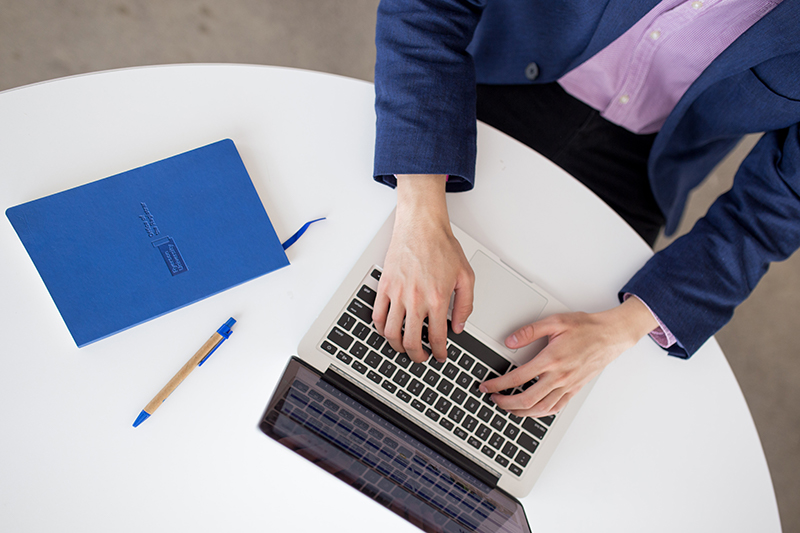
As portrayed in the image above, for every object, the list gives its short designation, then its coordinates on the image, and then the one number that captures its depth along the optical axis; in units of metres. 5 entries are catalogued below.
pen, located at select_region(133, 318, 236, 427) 0.61
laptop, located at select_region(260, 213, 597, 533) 0.58
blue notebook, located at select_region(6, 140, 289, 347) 0.61
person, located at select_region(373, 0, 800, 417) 0.65
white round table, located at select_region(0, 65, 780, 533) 0.61
